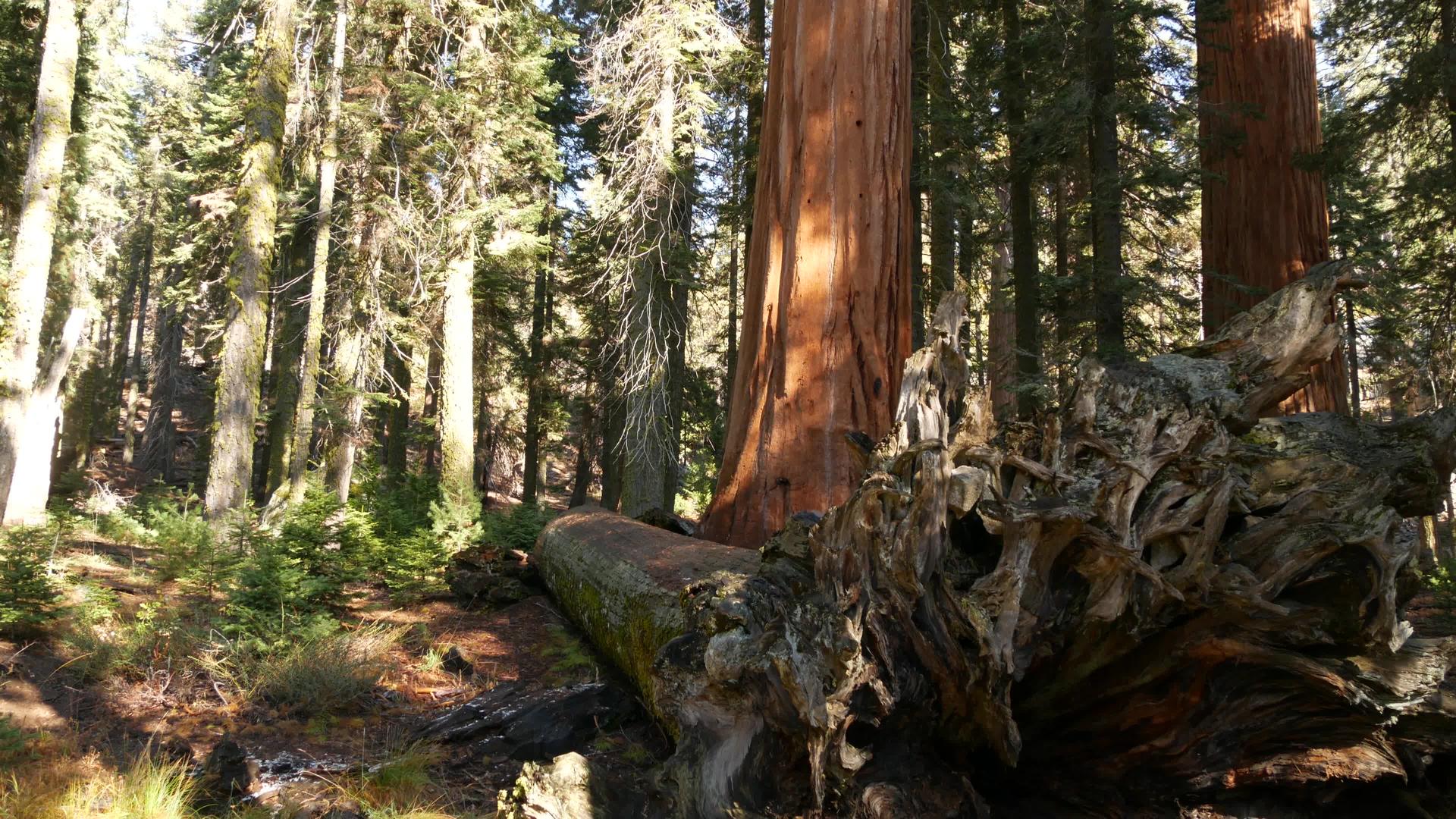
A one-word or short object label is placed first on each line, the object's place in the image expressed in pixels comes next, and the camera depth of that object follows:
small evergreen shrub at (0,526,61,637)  6.37
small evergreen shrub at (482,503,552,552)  10.38
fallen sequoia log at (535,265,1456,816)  3.04
